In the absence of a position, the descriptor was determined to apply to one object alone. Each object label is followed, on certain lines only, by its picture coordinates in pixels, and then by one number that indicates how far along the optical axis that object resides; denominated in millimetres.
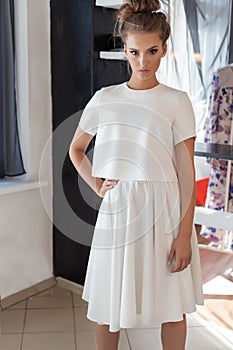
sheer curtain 2984
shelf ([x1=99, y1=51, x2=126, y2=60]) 1964
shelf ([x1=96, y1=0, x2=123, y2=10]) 1926
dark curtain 2020
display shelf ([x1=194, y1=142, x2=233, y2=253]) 2211
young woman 1318
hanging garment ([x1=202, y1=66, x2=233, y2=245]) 2713
